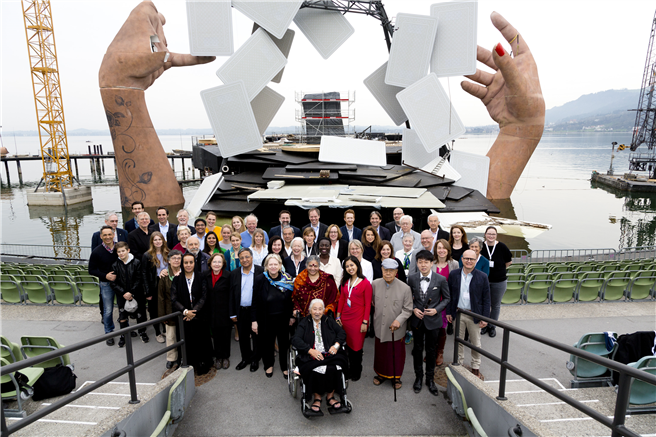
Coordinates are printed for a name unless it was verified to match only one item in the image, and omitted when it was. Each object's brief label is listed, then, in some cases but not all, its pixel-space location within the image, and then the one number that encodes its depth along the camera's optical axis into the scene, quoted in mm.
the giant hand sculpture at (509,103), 15422
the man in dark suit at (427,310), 3664
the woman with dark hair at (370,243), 4762
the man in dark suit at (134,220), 5623
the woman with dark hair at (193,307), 3900
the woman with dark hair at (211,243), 4798
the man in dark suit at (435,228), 5243
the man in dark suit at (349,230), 5555
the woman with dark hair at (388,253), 4234
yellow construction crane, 26016
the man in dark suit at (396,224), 5727
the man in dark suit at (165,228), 5496
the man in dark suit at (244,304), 4039
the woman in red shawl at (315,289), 3770
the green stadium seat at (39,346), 3657
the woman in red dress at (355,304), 3730
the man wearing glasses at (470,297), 3783
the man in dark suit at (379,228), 5320
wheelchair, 3270
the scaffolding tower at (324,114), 32594
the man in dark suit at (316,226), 5621
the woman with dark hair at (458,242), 4664
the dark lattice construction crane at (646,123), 37906
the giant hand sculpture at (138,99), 16297
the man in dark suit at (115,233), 5015
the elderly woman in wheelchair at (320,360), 3299
